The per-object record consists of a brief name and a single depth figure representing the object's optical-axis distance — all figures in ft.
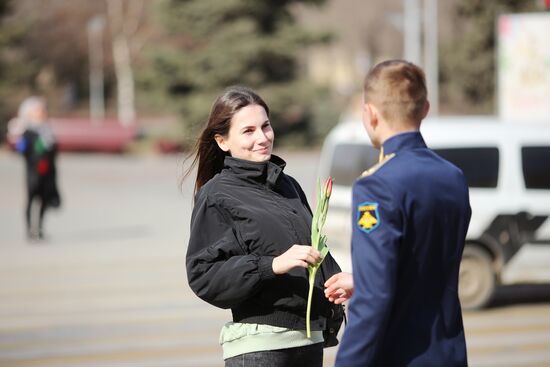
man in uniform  17.75
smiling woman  21.89
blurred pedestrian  89.13
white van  57.62
